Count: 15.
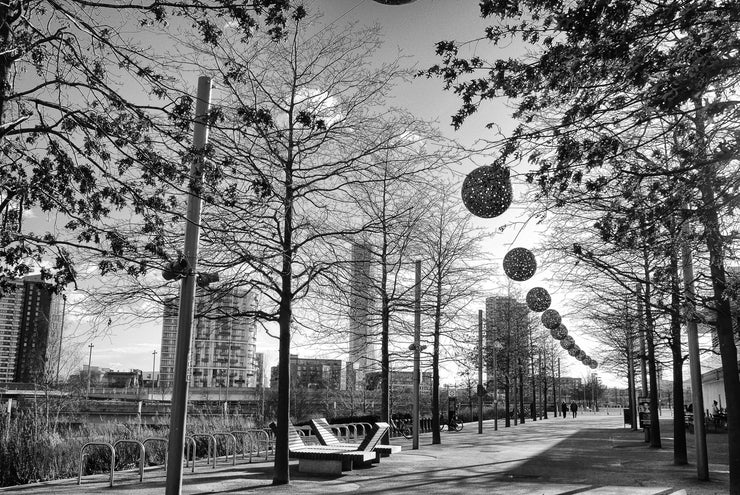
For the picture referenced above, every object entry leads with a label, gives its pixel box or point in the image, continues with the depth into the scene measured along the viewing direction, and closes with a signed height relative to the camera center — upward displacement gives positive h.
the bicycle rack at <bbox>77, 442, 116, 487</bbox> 10.10 -1.59
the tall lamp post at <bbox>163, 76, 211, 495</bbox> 7.73 +0.28
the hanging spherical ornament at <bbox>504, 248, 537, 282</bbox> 17.12 +2.94
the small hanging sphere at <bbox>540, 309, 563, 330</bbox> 28.70 +2.43
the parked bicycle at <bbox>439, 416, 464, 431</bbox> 34.25 -3.12
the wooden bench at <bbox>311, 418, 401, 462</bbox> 14.54 -1.67
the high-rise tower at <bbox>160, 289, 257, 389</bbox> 136.01 +0.67
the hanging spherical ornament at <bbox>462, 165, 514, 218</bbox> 11.74 +3.33
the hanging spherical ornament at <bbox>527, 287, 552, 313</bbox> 22.78 +2.63
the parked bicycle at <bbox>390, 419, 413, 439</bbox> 31.24 -3.05
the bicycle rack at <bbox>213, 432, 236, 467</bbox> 14.17 -2.13
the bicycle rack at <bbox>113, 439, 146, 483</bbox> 10.90 -1.76
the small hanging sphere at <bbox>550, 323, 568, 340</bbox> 33.19 +2.08
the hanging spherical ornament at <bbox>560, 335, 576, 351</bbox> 36.65 +1.71
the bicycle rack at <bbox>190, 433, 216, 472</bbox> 13.43 -1.68
